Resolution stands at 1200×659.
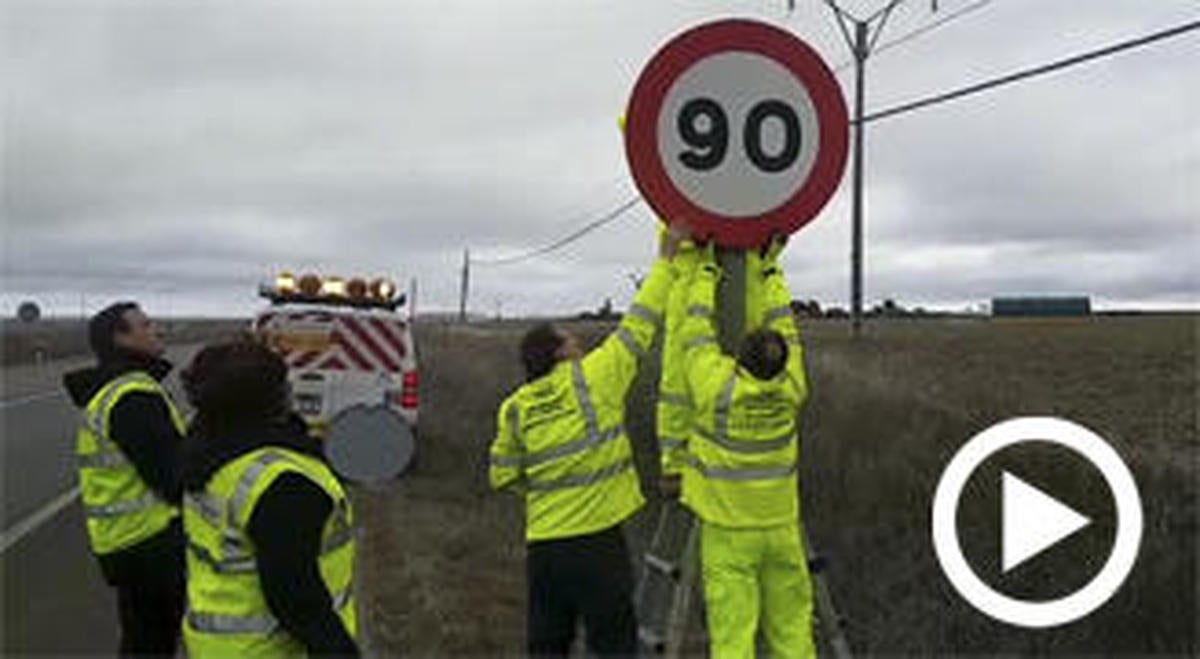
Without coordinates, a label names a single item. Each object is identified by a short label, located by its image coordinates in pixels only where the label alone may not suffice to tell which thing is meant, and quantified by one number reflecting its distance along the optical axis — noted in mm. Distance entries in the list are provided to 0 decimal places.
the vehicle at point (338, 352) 13039
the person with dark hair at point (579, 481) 4715
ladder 3918
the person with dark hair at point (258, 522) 2801
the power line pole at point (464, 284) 77500
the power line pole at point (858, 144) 23344
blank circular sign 3375
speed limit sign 3535
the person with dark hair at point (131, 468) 4523
